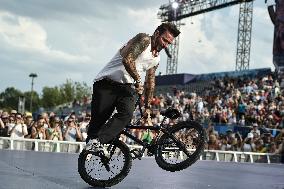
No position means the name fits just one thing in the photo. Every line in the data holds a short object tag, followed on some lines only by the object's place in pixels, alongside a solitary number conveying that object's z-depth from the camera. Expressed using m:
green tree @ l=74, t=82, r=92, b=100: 98.38
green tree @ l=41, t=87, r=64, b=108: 103.81
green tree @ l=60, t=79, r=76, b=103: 101.06
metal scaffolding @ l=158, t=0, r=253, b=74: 45.21
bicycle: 5.77
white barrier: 14.98
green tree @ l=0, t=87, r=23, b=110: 135.62
